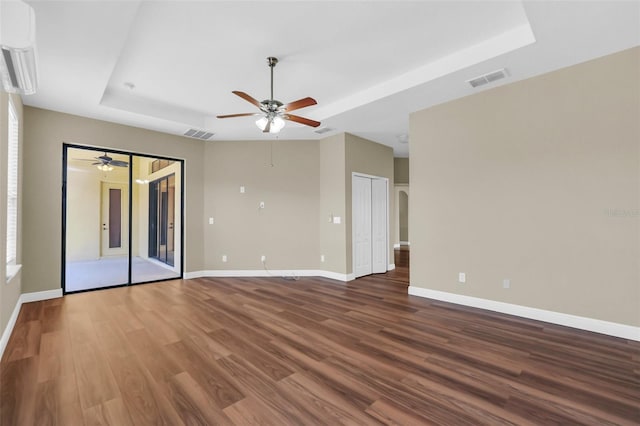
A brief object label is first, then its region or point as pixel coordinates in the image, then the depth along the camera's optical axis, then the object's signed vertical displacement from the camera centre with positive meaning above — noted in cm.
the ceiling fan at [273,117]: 332 +120
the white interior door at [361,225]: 583 -19
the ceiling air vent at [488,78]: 328 +163
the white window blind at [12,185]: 326 +40
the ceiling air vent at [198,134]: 540 +162
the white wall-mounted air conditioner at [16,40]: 147 +93
